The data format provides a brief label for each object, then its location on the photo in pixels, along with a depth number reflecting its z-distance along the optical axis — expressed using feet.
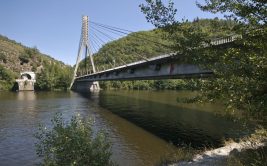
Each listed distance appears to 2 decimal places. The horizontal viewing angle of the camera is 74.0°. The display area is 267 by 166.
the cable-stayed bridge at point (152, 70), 71.65
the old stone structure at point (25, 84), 281.95
